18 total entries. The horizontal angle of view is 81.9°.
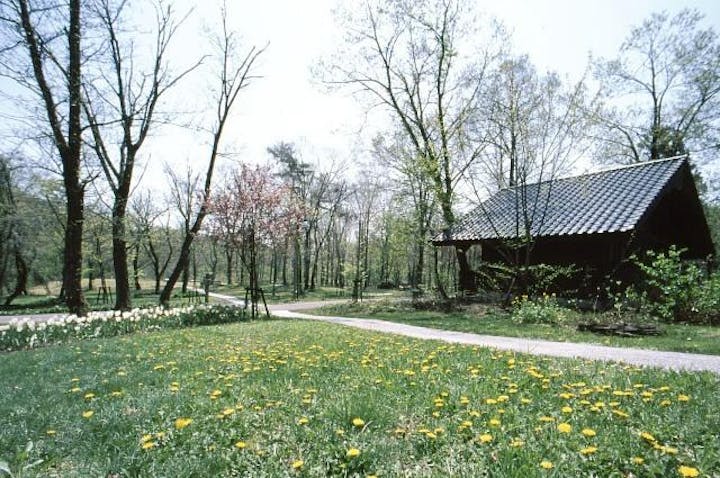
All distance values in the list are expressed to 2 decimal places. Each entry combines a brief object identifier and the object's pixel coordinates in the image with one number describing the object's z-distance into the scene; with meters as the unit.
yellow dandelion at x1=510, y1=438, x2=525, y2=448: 2.81
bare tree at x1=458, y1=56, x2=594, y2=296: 13.08
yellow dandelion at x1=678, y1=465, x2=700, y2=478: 2.21
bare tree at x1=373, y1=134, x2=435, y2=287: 18.00
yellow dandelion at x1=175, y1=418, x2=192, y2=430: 3.14
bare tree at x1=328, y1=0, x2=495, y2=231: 17.56
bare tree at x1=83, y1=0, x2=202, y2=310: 15.44
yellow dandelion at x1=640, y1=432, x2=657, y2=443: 2.74
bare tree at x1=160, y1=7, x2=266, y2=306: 17.59
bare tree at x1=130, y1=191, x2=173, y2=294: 38.80
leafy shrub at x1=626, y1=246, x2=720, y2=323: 10.35
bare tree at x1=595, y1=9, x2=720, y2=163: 22.83
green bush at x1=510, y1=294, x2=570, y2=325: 11.08
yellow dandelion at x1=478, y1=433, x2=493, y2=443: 2.75
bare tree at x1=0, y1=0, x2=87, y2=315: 12.02
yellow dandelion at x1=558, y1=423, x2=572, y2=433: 2.74
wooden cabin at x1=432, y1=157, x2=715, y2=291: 13.05
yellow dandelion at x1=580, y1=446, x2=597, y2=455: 2.59
